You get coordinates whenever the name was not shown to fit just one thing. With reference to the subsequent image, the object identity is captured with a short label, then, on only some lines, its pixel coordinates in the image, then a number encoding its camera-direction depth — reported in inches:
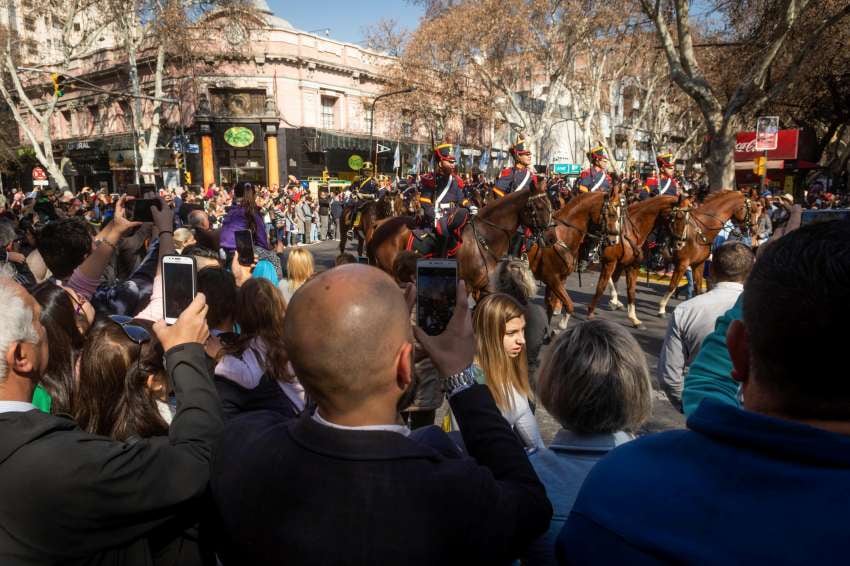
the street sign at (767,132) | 434.3
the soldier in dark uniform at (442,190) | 377.4
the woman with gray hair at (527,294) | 171.3
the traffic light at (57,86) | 770.5
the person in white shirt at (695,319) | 147.6
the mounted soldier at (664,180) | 495.2
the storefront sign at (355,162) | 1480.1
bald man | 50.0
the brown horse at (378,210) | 519.2
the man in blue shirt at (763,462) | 35.5
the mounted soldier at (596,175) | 507.5
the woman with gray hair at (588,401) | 72.5
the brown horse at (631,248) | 375.6
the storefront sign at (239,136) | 1341.0
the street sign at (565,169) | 1388.3
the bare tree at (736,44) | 436.1
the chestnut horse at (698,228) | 389.4
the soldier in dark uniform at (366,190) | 709.9
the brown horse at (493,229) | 336.8
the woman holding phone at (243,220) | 326.3
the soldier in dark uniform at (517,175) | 389.4
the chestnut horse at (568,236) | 354.3
